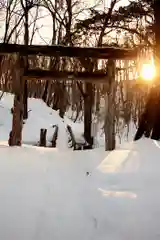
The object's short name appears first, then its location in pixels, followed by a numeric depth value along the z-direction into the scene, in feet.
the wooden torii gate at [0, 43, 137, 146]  25.46
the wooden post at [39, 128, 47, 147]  41.14
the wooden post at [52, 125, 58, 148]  42.44
